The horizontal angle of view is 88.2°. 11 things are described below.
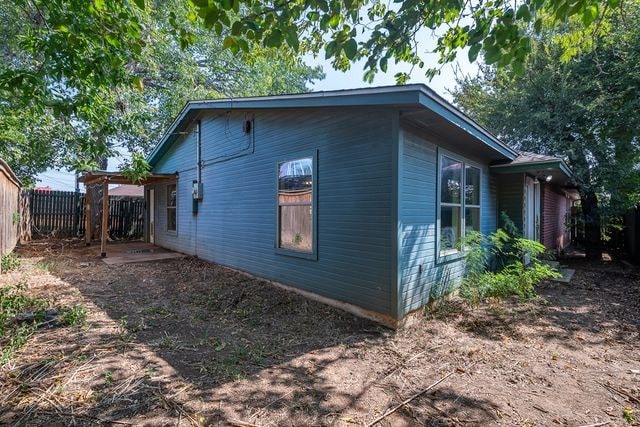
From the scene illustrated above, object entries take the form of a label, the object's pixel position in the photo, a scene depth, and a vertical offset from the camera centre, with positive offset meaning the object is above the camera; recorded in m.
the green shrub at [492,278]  5.07 -0.99
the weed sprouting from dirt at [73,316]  4.03 -1.30
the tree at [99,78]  3.61 +2.38
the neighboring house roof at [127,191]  24.41 +1.70
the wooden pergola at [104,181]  9.12 +0.96
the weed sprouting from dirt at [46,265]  7.24 -1.22
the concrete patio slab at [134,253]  8.66 -1.20
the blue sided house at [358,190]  4.24 +0.41
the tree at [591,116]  8.78 +2.86
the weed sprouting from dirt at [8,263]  6.92 -1.11
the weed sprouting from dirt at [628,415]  2.46 -1.52
